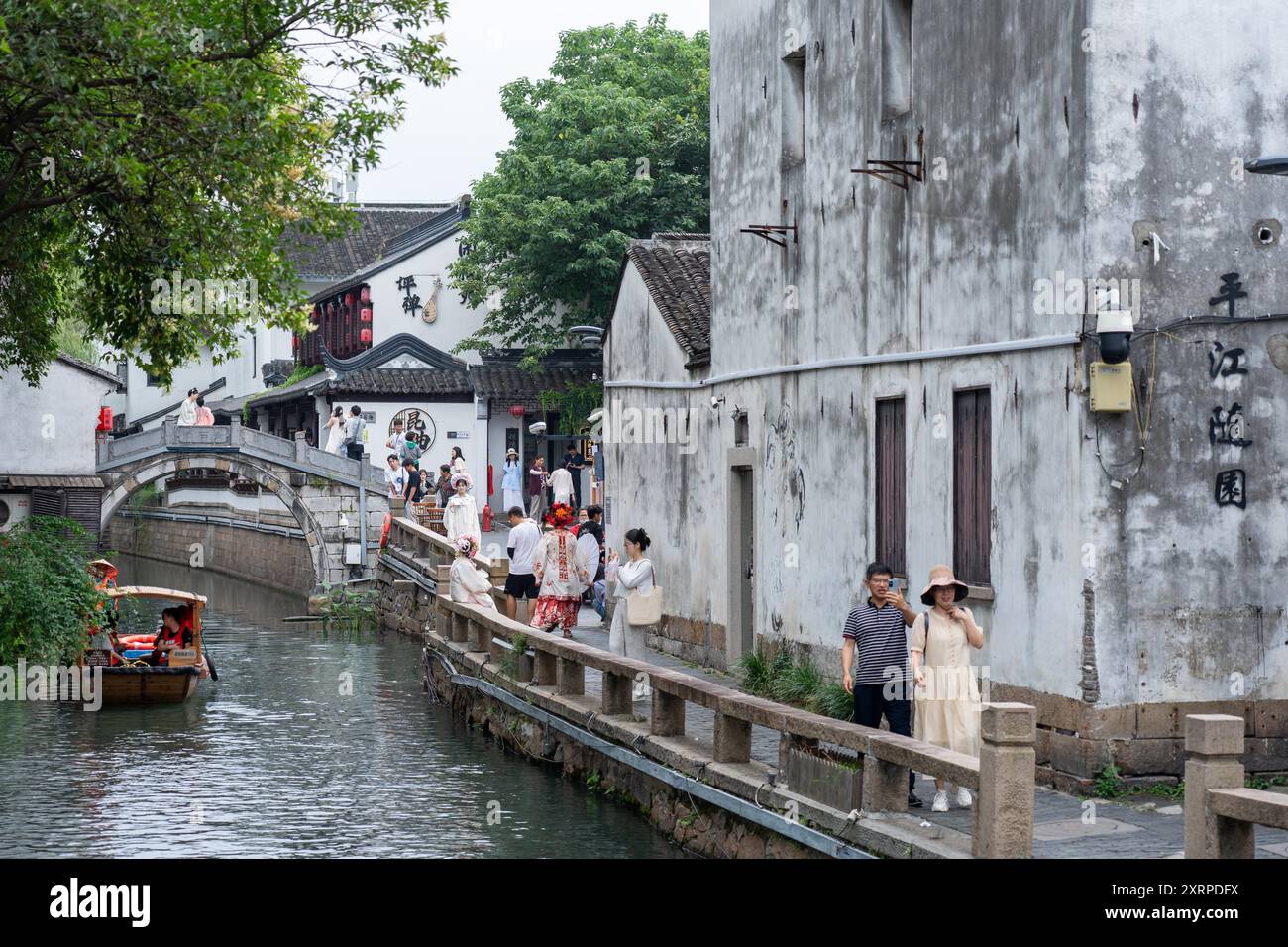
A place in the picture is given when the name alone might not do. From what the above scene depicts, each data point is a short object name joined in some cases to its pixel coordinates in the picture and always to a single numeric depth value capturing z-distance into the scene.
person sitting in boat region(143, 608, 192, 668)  24.97
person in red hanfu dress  19.86
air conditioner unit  36.19
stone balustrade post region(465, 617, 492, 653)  20.84
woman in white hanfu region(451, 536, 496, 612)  22.20
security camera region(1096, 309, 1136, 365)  11.94
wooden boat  23.38
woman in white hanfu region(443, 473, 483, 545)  31.80
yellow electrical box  12.10
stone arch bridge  39.28
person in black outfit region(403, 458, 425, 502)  40.00
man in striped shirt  12.05
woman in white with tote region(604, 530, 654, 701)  17.25
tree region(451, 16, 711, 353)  42.84
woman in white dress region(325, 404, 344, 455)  41.47
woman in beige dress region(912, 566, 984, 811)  11.33
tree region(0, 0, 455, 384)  16.08
